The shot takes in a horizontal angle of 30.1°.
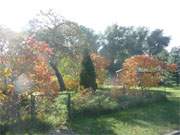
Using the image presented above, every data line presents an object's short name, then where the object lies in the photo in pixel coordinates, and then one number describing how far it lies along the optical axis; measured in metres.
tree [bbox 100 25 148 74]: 57.60
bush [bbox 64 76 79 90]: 24.79
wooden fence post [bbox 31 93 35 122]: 11.15
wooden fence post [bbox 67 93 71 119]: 12.38
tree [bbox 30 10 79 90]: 26.43
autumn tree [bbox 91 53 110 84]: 28.49
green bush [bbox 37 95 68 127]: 11.24
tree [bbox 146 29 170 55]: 64.85
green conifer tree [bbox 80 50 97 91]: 21.73
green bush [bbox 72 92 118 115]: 13.12
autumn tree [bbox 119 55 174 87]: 19.62
